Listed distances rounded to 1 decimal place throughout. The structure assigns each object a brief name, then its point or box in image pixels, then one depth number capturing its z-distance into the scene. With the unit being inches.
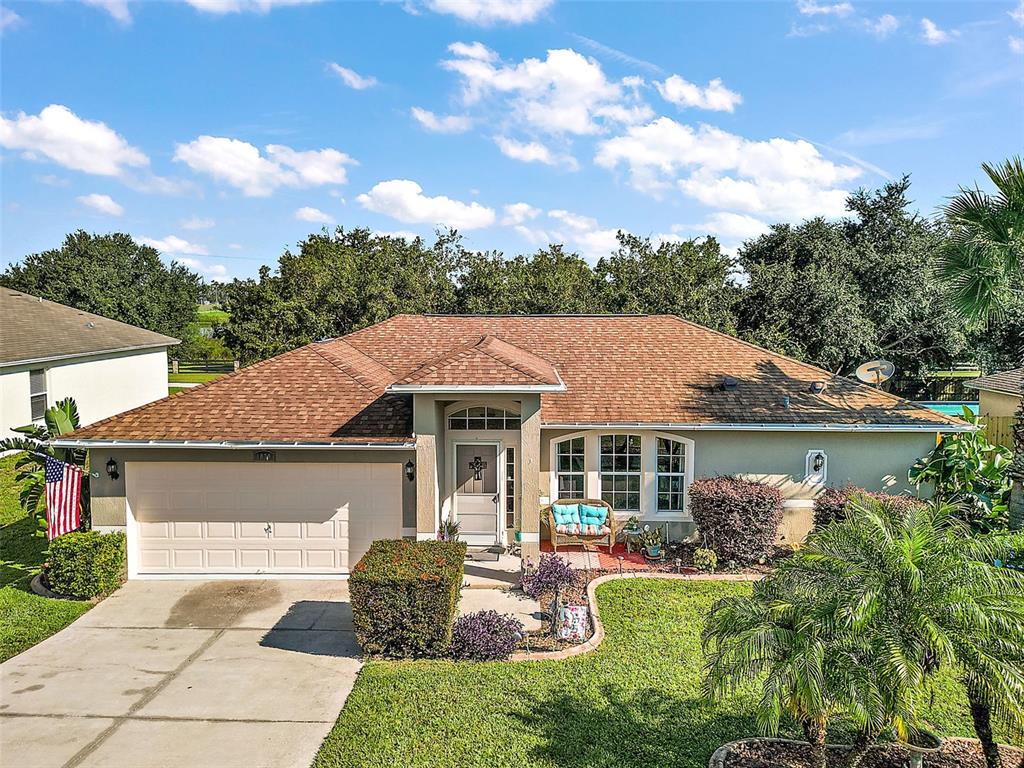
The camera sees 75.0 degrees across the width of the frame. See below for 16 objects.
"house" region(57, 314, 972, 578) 494.3
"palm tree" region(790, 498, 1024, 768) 195.3
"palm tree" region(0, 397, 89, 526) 514.9
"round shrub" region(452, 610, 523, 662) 369.7
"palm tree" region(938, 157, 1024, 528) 493.0
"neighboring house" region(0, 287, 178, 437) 939.3
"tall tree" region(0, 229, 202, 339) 1849.2
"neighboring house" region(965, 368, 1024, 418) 863.1
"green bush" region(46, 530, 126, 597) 455.5
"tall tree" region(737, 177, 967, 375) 1131.9
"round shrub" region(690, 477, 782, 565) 516.7
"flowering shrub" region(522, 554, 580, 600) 465.4
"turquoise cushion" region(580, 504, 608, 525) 561.3
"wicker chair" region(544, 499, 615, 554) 543.5
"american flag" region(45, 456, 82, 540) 474.3
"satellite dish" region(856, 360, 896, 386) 640.4
